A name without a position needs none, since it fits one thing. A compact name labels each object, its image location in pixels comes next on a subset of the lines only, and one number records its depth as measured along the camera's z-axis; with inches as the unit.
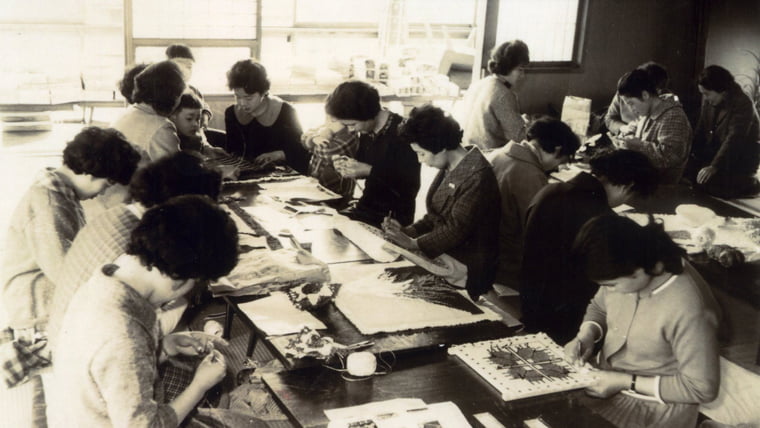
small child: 184.1
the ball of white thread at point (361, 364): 98.9
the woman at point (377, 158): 159.2
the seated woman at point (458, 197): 136.1
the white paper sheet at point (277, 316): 112.3
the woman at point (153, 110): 156.8
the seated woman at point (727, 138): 199.0
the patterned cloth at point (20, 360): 111.8
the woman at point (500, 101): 209.9
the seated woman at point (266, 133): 202.1
